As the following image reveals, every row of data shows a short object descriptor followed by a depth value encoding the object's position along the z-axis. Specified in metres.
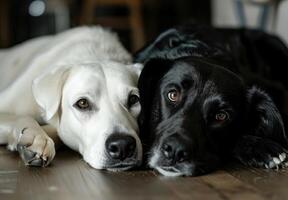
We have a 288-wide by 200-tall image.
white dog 1.92
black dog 1.84
